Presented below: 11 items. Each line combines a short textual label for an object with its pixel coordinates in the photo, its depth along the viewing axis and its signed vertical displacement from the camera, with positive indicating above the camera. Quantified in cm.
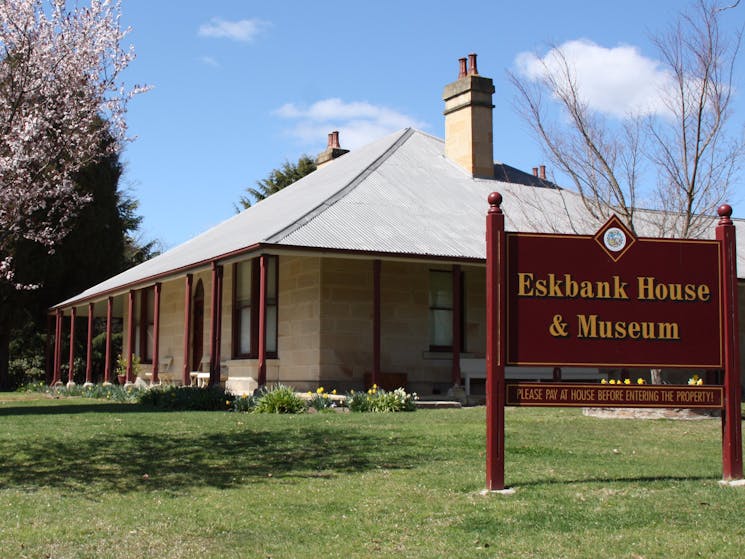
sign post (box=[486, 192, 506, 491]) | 785 +26
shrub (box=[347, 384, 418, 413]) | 1544 -66
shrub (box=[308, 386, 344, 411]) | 1529 -67
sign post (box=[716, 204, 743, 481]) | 828 +5
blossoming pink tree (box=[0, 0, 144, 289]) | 1273 +387
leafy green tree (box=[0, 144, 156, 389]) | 3284 +361
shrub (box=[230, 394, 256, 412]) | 1538 -70
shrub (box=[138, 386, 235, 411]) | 1636 -68
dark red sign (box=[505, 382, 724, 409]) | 822 -28
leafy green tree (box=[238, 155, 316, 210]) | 4925 +992
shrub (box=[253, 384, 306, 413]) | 1487 -66
